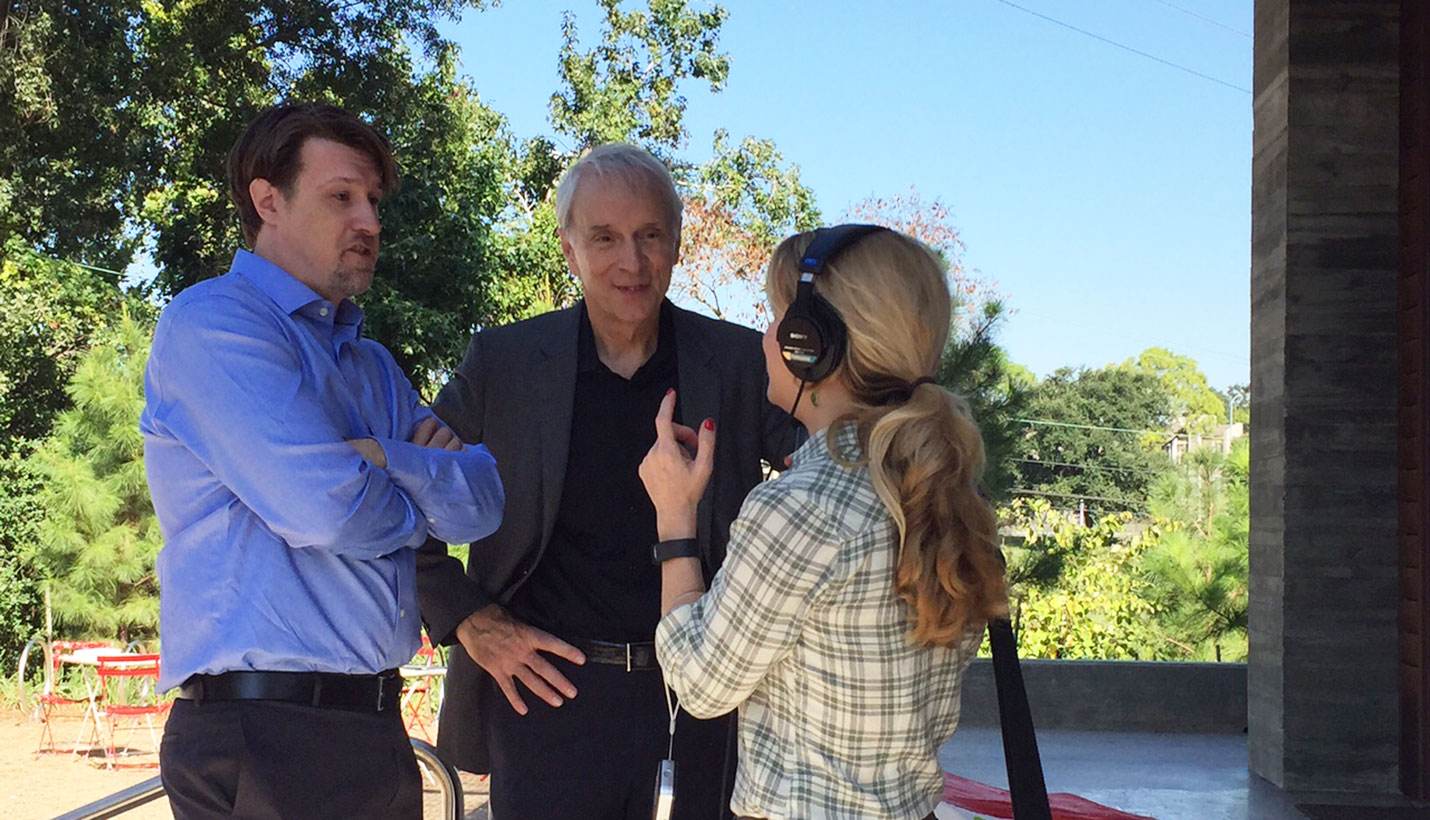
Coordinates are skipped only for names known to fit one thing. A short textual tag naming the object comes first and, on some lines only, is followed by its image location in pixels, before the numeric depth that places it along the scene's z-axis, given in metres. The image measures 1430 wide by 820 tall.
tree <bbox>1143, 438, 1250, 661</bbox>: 9.85
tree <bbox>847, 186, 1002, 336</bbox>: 16.55
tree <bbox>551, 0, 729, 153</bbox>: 19.69
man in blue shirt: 1.74
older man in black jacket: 2.30
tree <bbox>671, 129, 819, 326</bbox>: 19.06
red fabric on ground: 4.79
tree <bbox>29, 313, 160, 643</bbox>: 12.49
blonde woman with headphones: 1.46
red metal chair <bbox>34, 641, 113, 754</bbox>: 11.02
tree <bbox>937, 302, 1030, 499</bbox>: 7.24
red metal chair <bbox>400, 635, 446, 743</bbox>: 9.84
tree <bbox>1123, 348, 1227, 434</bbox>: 42.28
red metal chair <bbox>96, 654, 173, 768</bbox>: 10.19
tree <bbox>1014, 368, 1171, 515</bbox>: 30.56
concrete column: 5.59
